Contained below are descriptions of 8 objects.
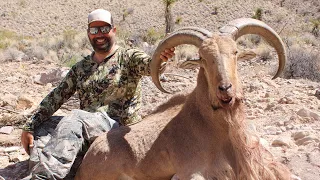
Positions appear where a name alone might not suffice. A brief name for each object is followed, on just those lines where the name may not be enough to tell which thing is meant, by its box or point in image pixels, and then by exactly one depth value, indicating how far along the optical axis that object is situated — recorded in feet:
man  15.93
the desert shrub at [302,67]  37.91
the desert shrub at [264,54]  47.57
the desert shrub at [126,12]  151.94
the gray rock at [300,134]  18.58
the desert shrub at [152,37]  84.12
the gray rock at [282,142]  18.13
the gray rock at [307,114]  21.27
